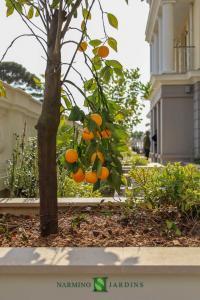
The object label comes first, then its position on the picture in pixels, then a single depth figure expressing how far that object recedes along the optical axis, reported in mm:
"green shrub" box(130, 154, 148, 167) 12002
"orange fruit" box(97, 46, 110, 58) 2629
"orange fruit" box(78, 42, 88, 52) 2709
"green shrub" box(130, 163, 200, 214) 2930
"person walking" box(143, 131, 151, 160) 24656
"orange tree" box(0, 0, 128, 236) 2303
